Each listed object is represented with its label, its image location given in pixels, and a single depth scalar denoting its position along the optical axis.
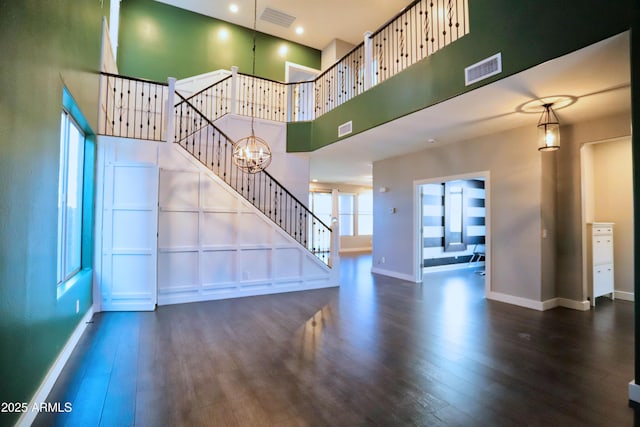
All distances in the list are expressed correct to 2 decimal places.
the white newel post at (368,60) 4.84
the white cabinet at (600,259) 4.59
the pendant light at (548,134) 3.79
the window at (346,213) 12.58
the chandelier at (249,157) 4.74
